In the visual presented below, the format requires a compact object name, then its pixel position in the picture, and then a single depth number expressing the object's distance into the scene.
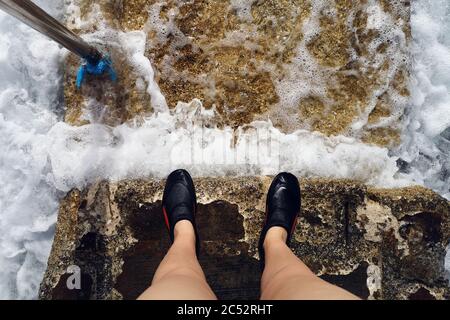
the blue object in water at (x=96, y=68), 2.51
